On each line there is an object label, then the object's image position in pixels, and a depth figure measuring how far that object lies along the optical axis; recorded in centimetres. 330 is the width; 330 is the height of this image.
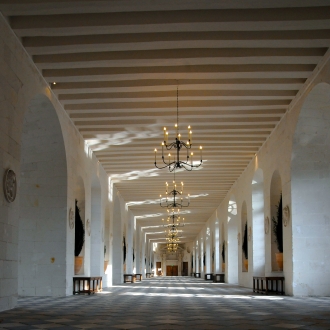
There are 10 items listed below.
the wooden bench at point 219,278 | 2603
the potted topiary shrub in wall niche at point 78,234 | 1402
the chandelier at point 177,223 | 3346
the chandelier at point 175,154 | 1093
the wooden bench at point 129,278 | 2398
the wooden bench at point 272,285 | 1287
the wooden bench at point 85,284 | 1275
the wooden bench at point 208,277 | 3082
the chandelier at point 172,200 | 2439
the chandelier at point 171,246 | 3899
